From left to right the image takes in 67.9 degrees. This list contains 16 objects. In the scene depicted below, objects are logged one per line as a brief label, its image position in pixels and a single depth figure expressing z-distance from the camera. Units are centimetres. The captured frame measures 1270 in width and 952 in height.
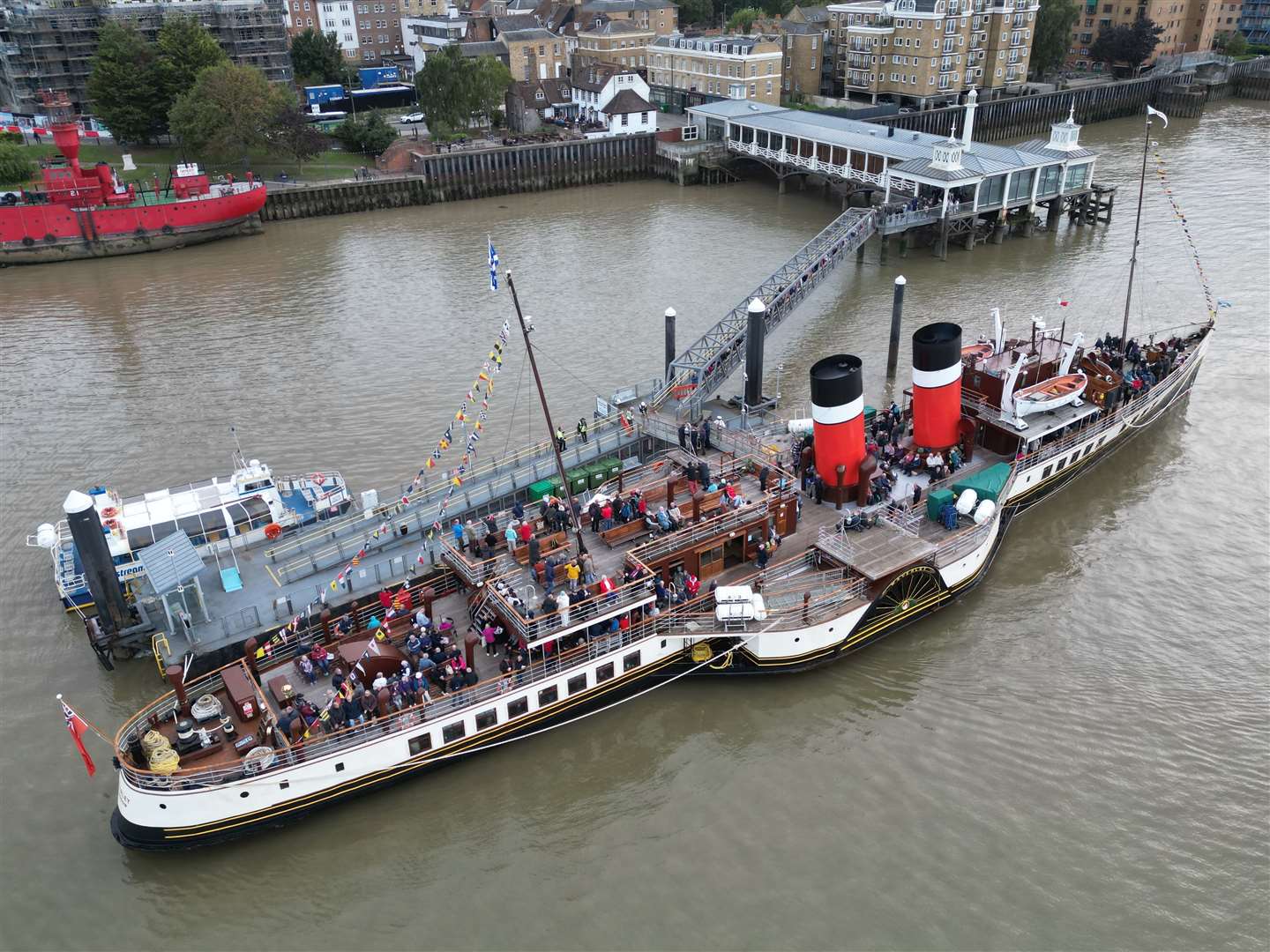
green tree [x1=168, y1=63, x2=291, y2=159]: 6188
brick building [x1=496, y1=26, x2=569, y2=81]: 8850
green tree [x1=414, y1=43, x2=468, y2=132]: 7119
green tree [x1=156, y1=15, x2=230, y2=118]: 6894
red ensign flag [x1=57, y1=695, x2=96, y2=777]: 1764
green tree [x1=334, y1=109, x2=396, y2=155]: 7106
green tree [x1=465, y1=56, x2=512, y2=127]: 7194
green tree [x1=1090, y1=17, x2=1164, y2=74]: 9444
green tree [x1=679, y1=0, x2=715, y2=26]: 11862
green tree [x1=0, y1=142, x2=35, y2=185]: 6184
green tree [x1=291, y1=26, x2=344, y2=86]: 9500
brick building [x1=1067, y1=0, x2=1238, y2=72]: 10169
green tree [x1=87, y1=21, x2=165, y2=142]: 6756
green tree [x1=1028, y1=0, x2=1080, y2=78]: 9031
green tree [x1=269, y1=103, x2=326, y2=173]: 6355
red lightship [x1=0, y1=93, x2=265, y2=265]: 5381
